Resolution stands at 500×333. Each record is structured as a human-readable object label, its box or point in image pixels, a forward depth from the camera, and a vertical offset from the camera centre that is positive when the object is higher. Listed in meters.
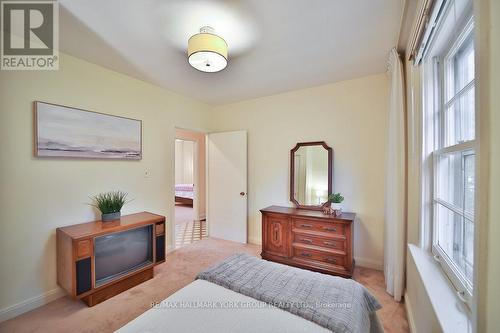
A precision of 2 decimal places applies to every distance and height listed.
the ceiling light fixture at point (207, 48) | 1.68 +0.96
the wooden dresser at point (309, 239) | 2.47 -0.93
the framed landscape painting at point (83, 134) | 2.05 +0.36
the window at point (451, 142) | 1.03 +0.16
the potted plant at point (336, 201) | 2.67 -0.44
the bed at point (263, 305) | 1.05 -0.79
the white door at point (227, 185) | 3.64 -0.34
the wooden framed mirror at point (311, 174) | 2.95 -0.11
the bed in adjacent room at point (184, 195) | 6.66 -0.93
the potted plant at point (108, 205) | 2.36 -0.44
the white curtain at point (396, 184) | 1.96 -0.16
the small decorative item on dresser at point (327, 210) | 2.68 -0.56
